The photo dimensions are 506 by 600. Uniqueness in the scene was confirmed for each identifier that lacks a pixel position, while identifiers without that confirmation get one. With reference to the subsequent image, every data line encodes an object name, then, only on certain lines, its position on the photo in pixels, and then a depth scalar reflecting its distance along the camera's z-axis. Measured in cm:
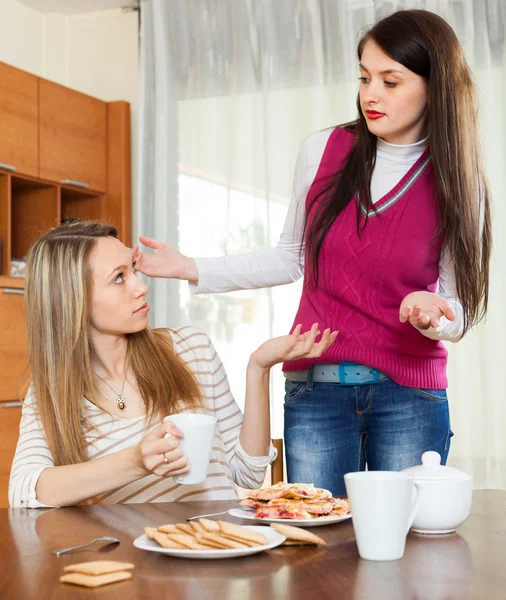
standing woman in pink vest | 160
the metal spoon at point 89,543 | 96
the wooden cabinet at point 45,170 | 358
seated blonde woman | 145
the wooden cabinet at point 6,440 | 349
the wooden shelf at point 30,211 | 393
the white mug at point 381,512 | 91
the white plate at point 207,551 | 90
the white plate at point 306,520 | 108
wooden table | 81
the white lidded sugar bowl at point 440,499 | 104
